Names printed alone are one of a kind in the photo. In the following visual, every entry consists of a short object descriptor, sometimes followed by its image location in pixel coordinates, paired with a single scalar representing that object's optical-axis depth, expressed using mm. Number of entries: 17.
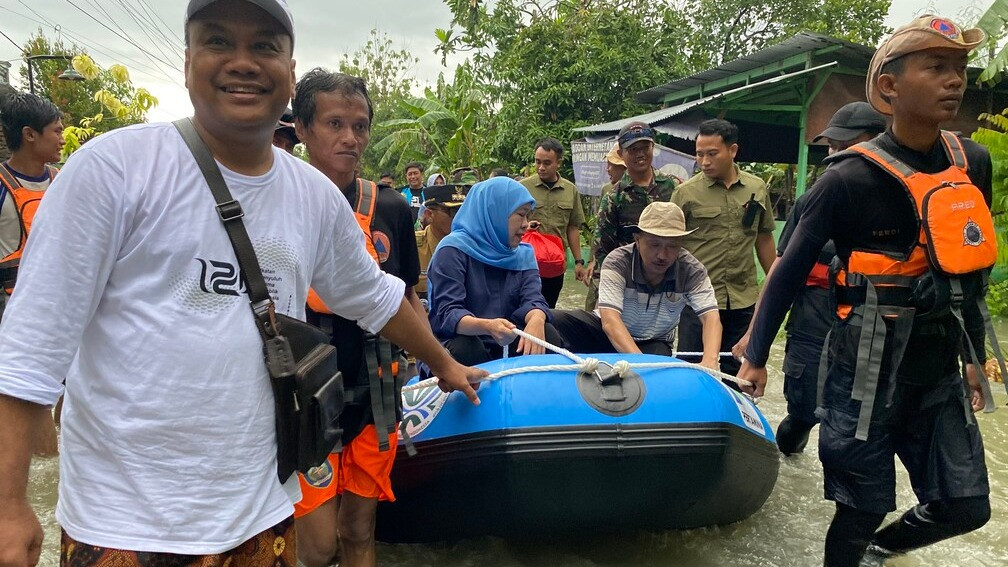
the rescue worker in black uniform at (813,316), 3598
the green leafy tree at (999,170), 7426
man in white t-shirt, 1156
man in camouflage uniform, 4848
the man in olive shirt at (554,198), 6363
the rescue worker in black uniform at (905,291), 2191
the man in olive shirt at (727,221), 4430
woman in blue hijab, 3301
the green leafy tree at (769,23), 18609
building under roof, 9242
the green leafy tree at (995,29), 7805
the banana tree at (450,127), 16781
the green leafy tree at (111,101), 9594
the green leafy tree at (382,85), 34969
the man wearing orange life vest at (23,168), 3506
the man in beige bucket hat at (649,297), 3574
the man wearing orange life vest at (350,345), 2328
